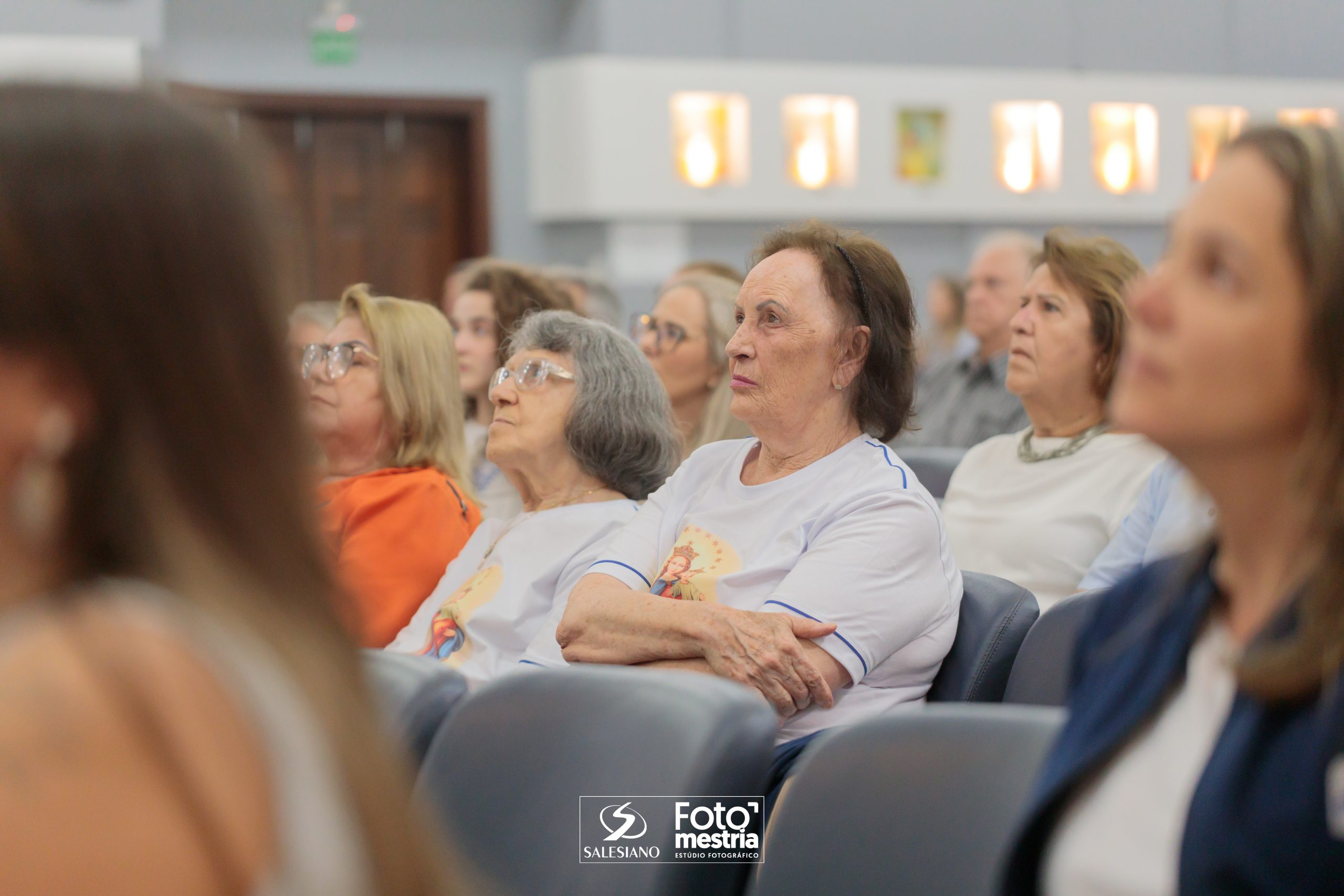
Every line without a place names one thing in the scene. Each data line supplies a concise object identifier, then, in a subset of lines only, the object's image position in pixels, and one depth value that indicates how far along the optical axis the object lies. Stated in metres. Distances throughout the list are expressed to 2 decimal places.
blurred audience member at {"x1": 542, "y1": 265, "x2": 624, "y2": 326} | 9.79
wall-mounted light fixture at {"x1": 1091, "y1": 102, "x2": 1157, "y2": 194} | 16.67
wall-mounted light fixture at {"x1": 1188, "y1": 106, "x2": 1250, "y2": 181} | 17.03
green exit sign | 13.95
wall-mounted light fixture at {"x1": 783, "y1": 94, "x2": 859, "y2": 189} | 15.47
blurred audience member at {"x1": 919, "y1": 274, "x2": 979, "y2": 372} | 15.08
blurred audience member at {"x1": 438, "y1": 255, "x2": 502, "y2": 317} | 8.63
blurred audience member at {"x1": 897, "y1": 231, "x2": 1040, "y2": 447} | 8.99
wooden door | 14.95
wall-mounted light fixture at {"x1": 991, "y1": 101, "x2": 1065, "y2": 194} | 16.30
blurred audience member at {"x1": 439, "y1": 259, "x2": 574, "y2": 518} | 8.15
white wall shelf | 14.54
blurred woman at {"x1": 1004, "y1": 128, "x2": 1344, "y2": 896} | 1.87
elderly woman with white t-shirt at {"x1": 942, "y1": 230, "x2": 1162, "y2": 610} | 5.75
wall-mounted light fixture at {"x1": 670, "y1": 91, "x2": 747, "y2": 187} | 14.88
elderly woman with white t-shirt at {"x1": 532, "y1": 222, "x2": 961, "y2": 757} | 4.27
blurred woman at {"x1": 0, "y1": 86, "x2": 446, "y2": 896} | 1.38
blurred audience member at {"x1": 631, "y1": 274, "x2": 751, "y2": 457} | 7.49
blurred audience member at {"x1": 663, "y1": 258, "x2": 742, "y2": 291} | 8.83
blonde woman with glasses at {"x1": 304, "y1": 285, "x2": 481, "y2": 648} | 5.80
